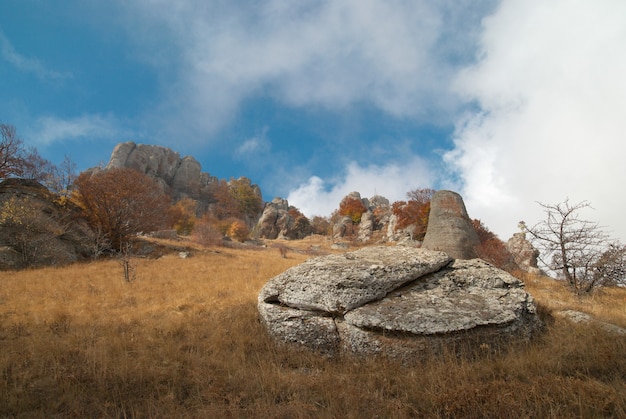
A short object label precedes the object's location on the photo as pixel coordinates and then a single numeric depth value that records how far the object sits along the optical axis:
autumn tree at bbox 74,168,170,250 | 22.00
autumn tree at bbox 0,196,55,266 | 16.22
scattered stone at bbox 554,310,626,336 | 6.42
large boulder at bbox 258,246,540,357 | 5.59
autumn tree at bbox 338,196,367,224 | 60.19
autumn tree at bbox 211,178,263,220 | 78.55
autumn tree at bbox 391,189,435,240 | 32.16
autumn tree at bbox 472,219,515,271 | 15.57
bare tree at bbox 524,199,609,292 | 10.46
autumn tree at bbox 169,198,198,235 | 46.19
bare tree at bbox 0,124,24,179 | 20.61
